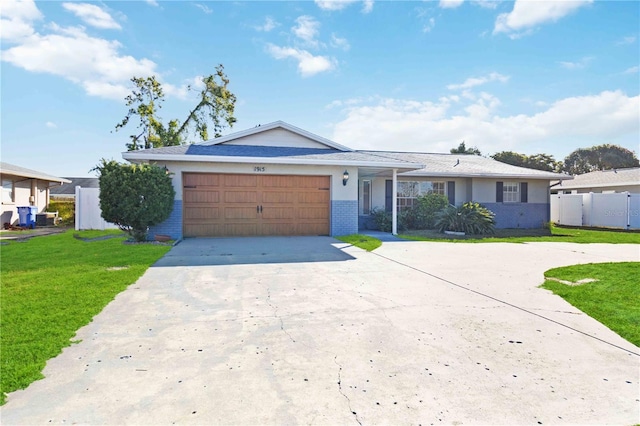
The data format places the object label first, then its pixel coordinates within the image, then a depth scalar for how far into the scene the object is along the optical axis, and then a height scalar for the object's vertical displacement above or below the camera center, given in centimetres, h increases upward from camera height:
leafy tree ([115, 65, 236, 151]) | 2761 +788
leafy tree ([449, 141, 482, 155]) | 3853 +700
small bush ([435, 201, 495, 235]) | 1420 -29
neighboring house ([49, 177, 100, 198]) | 3266 +243
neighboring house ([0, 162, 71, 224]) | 1756 +135
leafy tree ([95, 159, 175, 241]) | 1000 +51
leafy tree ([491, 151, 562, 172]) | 4016 +608
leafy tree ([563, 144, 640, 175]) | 4597 +715
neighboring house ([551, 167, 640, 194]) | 2128 +191
